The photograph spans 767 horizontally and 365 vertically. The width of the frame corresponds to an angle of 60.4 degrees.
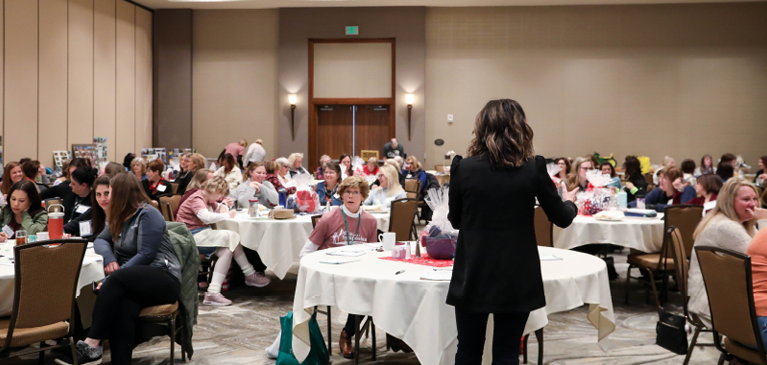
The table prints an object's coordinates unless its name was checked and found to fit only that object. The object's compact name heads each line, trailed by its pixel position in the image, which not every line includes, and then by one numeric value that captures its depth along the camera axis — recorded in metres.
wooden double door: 16.28
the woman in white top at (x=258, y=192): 7.14
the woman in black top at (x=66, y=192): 5.48
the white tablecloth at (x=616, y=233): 5.77
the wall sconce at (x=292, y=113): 15.91
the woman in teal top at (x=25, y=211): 4.55
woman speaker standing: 2.43
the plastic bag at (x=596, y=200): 6.21
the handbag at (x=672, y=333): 3.56
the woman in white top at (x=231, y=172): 8.41
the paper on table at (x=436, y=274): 3.09
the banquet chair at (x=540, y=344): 3.73
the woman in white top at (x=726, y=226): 3.62
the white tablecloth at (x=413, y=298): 3.00
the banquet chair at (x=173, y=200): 6.90
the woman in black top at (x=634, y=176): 8.23
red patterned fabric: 3.57
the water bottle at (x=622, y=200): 6.65
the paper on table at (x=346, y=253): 3.82
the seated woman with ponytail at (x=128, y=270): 3.63
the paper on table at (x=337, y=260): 3.57
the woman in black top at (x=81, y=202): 4.66
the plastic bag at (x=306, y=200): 6.54
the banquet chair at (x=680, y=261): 3.75
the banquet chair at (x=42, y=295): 3.11
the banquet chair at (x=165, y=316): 3.77
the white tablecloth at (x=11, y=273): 3.39
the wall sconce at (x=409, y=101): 15.73
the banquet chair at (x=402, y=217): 5.80
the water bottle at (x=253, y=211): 6.33
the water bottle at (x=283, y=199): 6.68
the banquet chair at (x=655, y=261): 5.42
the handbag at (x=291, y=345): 3.94
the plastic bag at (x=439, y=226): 3.64
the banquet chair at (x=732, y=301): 2.91
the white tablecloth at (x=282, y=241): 5.91
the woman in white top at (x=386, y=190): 7.17
